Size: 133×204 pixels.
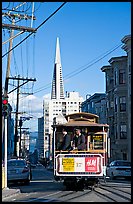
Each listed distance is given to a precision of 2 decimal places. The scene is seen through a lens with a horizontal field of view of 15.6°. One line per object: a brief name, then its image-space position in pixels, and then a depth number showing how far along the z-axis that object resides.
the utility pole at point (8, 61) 20.22
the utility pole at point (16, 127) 48.79
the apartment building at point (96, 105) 73.56
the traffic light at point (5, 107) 20.30
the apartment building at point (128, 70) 50.37
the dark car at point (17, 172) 25.66
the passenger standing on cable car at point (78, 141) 20.53
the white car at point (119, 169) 32.78
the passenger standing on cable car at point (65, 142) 20.59
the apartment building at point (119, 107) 54.38
